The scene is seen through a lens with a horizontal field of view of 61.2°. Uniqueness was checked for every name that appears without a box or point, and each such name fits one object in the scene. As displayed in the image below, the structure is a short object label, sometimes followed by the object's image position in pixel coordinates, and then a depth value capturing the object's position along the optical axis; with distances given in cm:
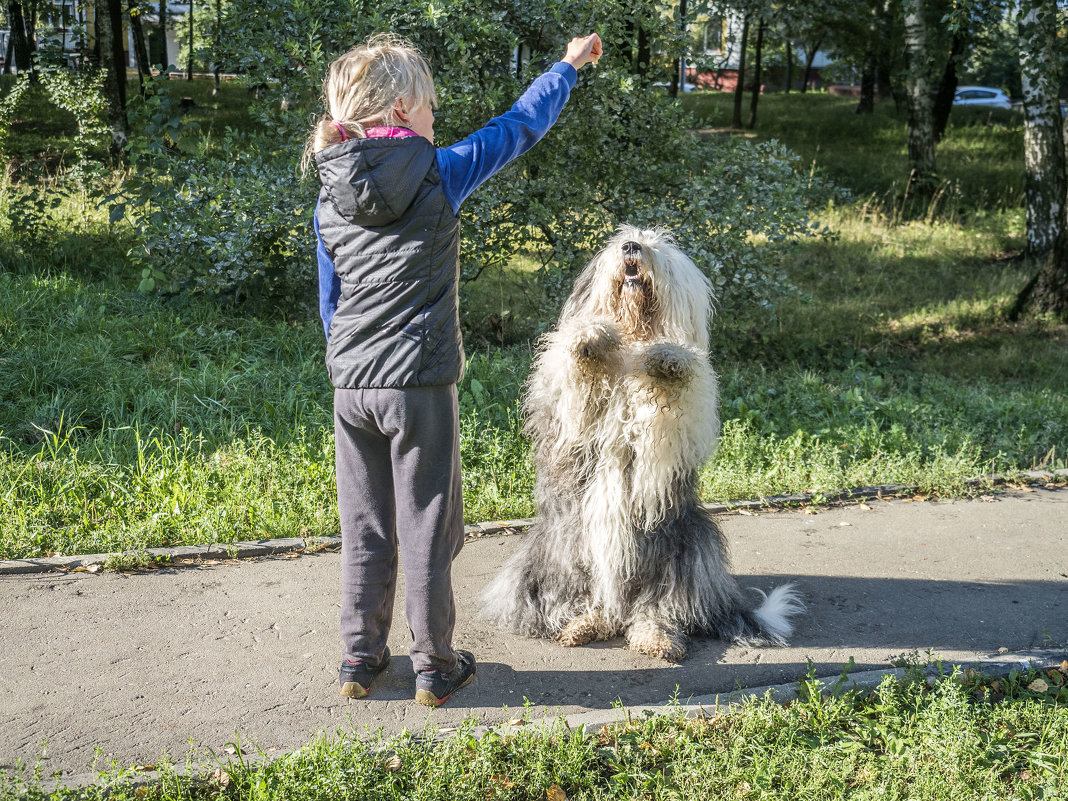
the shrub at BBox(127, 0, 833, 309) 756
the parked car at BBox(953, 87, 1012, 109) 3612
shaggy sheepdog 367
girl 312
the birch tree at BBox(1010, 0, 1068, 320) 1104
